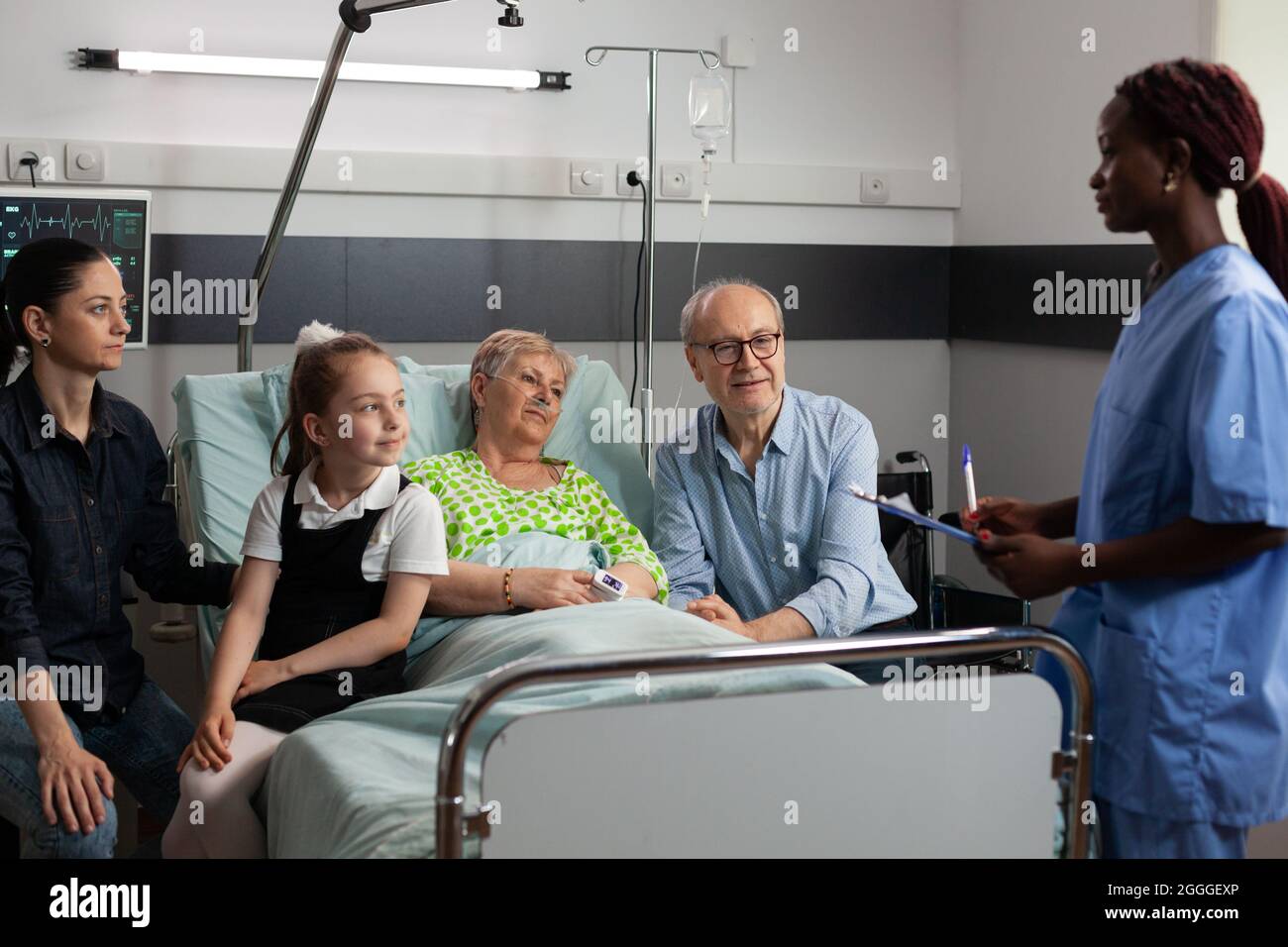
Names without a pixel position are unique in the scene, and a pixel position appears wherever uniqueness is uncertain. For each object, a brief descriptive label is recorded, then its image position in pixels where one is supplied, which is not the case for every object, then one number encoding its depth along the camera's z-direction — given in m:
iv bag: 3.78
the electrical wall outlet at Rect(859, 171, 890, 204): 4.24
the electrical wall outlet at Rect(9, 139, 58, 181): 3.43
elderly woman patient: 2.62
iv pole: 3.72
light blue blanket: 1.67
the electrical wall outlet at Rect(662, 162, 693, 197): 4.03
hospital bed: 1.49
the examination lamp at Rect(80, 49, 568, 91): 3.48
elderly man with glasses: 2.66
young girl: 2.17
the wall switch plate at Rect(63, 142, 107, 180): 3.48
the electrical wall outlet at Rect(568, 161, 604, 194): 3.93
